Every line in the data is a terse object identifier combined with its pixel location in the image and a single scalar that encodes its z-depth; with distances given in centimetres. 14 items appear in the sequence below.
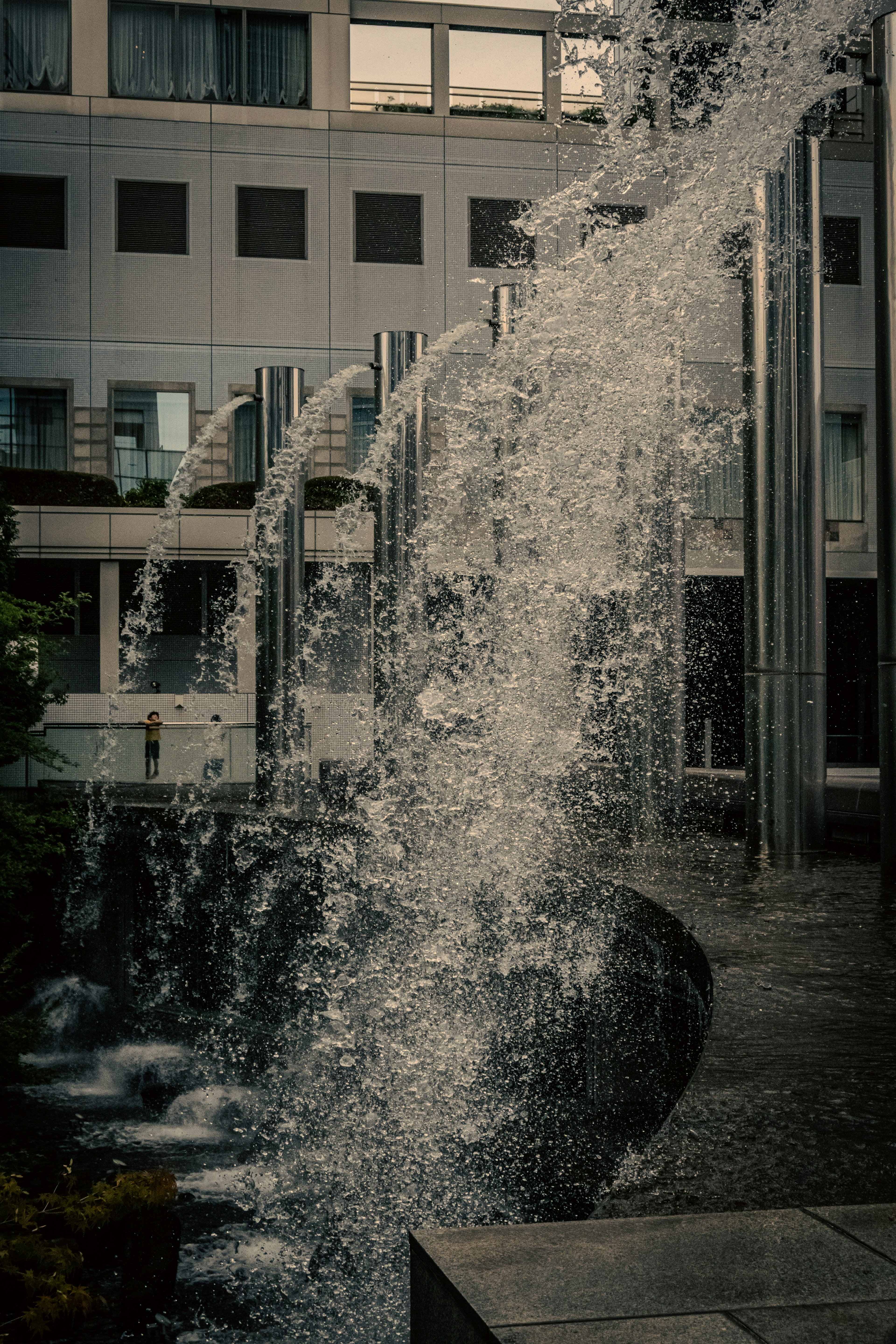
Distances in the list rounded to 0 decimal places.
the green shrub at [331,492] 2322
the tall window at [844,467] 2589
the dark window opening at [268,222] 2417
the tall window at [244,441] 2422
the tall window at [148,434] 2430
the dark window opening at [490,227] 2483
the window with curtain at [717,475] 2373
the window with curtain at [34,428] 2397
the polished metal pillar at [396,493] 1453
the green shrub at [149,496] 2345
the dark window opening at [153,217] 2383
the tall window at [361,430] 2467
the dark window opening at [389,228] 2453
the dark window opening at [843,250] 2512
